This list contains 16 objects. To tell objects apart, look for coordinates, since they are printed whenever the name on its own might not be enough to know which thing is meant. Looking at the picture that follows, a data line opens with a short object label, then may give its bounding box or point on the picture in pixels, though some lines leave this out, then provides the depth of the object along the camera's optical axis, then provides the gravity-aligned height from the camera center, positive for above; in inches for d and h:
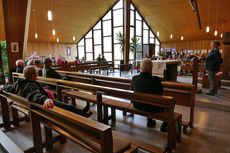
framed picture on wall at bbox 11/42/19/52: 192.2 +18.5
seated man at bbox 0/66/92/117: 63.7 -12.6
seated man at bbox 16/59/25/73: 151.5 -4.1
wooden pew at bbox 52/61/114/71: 271.7 -9.4
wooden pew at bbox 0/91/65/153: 70.2 -26.5
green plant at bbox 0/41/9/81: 214.5 +5.4
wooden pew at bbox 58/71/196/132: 97.3 -21.2
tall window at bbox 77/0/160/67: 430.3 +76.7
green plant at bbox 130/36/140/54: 394.4 +43.5
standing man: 146.0 -1.4
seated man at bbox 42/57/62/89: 130.3 -7.8
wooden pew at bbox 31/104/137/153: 38.8 -19.8
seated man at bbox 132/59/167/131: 76.4 -11.5
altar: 193.9 -11.9
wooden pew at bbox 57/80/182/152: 67.8 -23.3
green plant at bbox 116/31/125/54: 386.2 +52.2
